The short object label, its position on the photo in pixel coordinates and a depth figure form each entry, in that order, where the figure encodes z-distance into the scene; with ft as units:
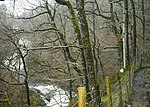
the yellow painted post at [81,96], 15.48
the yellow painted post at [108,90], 26.61
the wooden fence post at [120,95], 31.53
